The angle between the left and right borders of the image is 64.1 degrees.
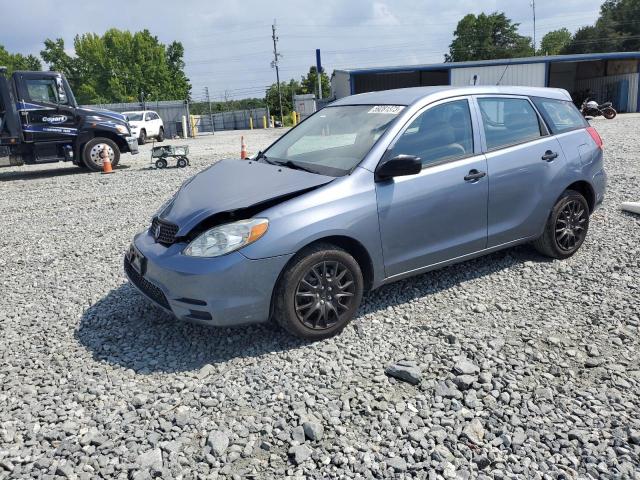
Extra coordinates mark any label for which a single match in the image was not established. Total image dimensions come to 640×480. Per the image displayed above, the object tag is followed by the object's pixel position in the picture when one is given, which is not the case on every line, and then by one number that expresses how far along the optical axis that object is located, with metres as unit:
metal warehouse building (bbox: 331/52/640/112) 36.03
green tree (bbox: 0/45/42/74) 62.84
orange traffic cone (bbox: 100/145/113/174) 13.80
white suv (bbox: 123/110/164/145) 26.52
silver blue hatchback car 3.40
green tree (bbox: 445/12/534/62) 89.31
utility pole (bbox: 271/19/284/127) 60.05
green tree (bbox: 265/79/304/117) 60.69
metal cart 13.84
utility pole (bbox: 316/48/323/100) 41.38
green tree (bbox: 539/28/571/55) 106.30
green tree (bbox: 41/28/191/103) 72.00
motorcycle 28.69
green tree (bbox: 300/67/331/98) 66.83
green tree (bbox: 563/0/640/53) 74.31
